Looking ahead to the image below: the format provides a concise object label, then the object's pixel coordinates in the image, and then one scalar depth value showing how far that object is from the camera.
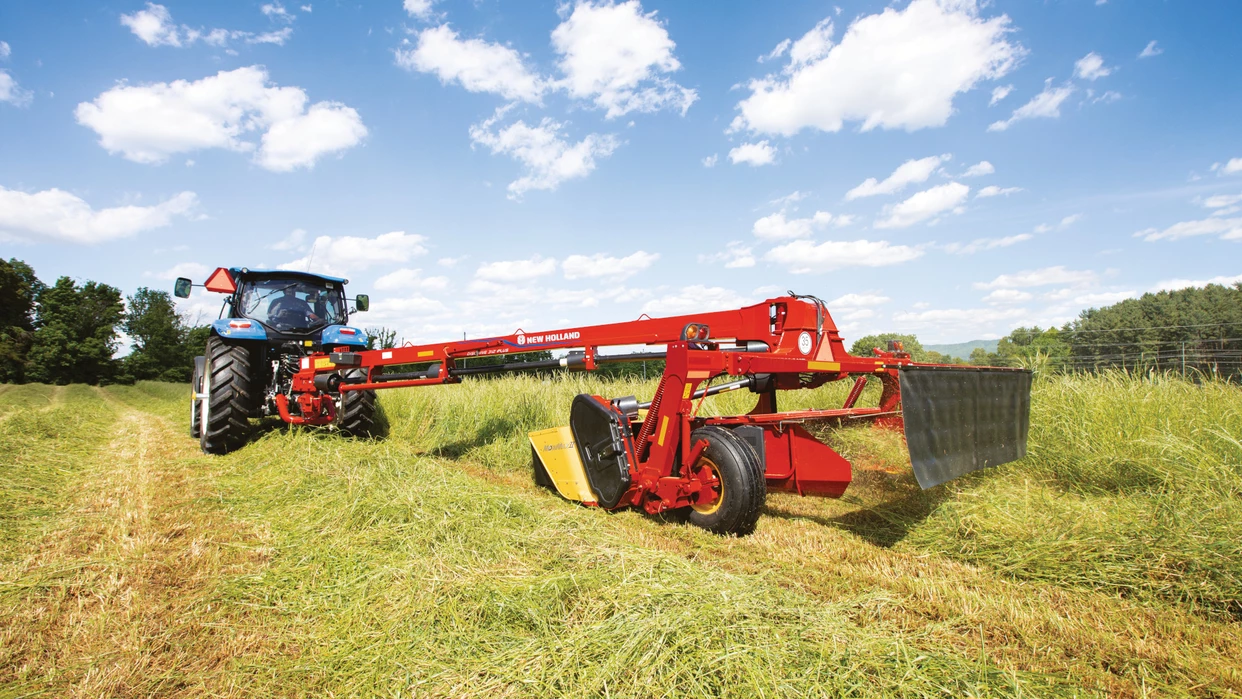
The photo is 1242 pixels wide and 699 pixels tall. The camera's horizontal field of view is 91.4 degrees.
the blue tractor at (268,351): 6.31
